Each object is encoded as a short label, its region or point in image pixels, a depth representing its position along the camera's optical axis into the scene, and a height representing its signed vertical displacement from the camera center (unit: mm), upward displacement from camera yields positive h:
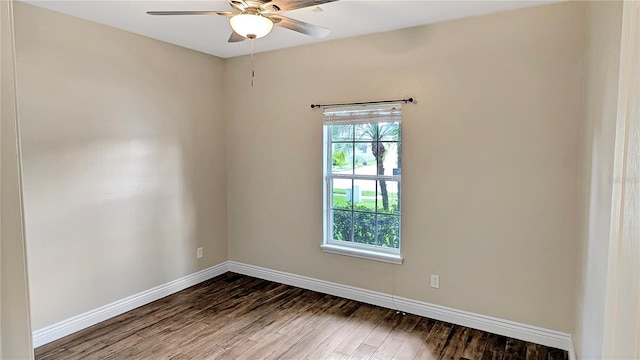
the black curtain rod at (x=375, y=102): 3279 +469
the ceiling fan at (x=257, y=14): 2115 +817
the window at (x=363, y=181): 3486 -272
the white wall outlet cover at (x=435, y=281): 3279 -1126
